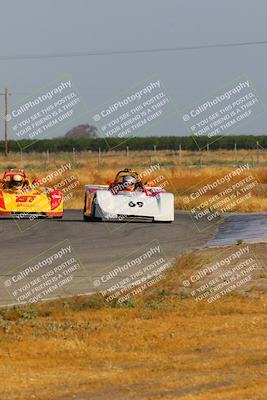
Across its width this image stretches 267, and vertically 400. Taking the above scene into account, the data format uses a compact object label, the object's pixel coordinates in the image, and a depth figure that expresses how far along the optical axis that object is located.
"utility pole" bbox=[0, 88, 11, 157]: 75.88
